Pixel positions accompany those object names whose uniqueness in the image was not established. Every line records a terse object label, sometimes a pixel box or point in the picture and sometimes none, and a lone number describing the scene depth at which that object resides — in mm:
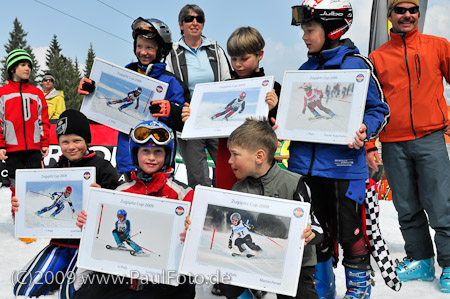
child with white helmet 2986
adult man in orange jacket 3846
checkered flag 3260
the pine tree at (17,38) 72881
